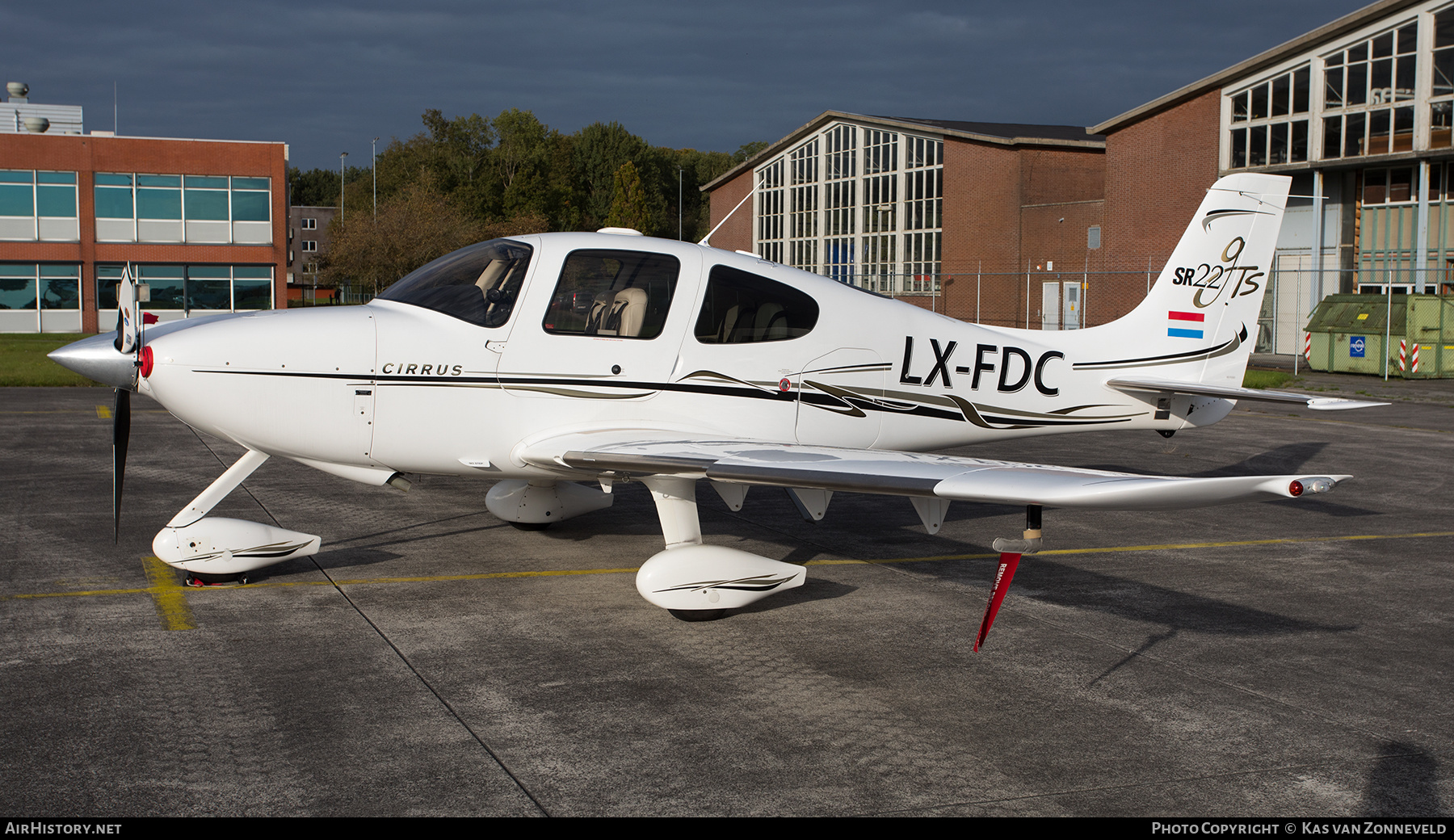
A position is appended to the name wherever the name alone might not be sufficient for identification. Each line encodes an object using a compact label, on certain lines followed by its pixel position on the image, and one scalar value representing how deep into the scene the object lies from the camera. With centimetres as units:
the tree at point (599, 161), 10219
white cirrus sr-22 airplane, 678
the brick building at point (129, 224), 4500
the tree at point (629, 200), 9138
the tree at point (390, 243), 5094
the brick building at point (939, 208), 4631
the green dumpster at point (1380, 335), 2680
